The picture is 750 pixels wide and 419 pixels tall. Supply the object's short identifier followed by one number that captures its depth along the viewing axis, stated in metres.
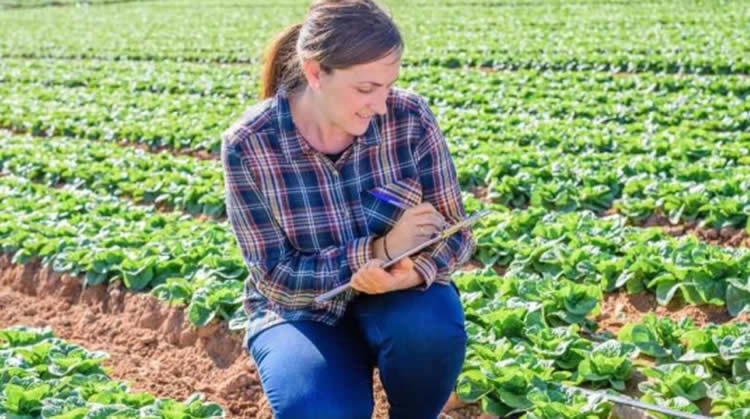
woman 3.34
